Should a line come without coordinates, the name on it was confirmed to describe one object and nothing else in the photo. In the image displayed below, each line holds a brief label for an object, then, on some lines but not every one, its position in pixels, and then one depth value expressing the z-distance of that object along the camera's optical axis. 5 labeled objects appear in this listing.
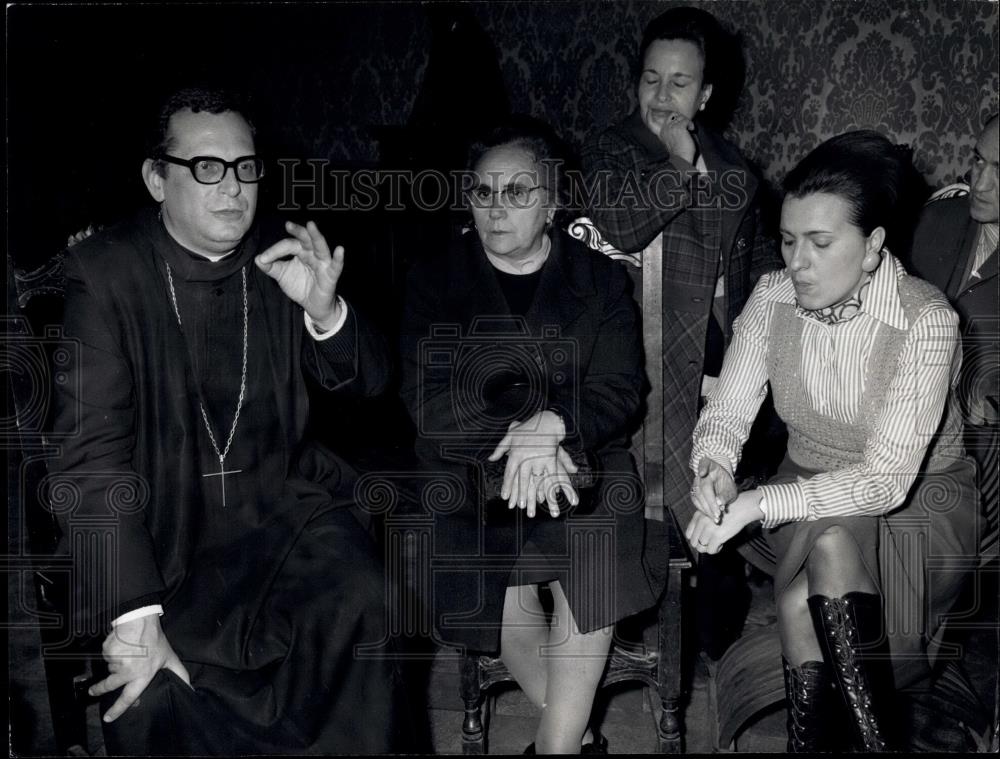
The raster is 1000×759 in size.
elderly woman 1.81
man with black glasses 1.59
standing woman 2.05
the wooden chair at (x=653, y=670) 1.84
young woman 1.64
